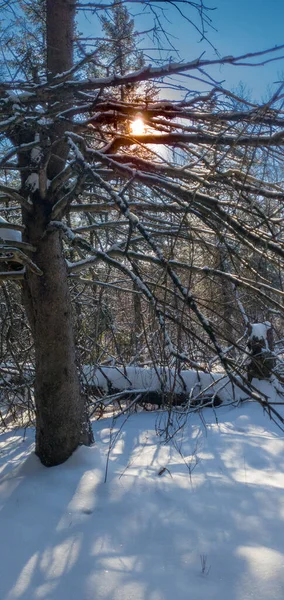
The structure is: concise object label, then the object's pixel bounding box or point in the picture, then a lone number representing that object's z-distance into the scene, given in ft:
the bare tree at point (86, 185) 7.25
